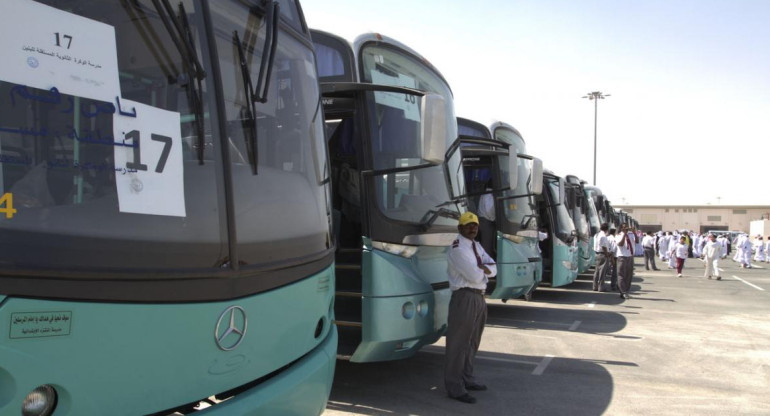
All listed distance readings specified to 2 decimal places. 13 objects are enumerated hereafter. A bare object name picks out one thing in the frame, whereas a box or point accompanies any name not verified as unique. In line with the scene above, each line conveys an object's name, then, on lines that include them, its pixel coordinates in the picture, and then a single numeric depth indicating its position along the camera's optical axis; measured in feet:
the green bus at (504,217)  33.22
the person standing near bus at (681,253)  74.95
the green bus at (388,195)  16.70
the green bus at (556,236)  43.60
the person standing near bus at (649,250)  91.20
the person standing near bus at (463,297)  17.89
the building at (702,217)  290.15
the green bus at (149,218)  6.19
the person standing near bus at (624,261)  47.85
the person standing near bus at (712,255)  72.08
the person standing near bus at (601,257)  53.57
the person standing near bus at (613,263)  54.39
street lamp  161.99
